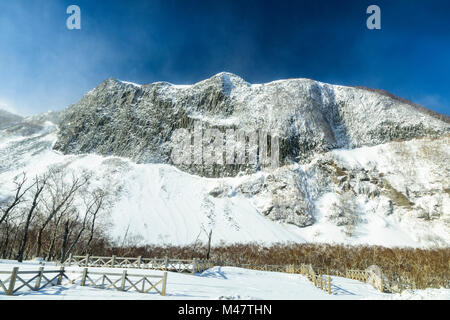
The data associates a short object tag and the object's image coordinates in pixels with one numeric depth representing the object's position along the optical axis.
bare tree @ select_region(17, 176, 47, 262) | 24.81
